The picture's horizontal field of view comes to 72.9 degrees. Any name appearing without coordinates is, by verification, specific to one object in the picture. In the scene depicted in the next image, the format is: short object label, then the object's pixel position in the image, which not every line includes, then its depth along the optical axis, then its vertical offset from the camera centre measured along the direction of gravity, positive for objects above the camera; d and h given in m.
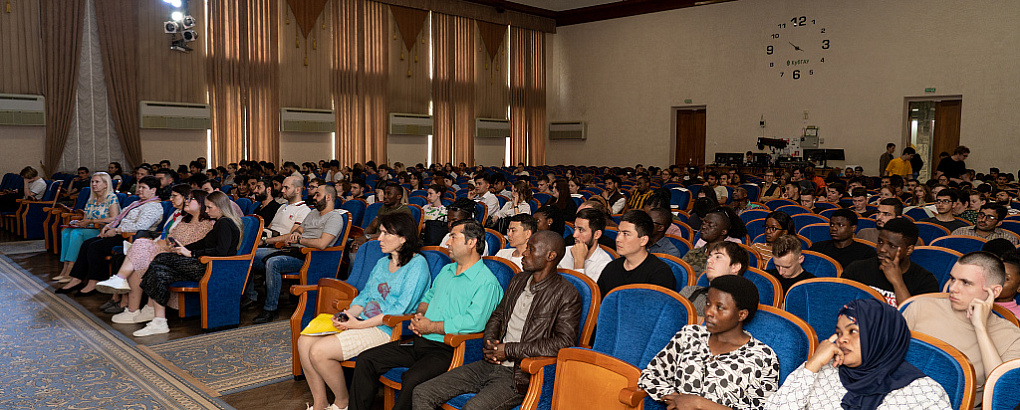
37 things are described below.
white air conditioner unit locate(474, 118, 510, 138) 20.99 +0.70
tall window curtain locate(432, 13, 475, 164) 20.00 +1.82
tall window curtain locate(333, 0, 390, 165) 17.89 +1.87
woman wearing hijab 2.13 -0.67
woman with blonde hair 7.36 -0.75
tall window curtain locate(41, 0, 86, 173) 13.48 +1.61
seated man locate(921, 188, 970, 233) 6.30 -0.54
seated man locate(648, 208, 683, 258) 4.79 -0.57
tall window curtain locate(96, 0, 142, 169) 14.20 +1.75
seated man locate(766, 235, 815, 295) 3.71 -0.57
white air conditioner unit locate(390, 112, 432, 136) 18.98 +0.71
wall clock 17.09 +2.68
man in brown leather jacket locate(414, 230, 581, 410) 3.14 -0.86
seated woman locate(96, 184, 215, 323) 5.76 -0.88
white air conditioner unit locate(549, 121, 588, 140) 22.16 +0.68
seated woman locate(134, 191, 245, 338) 5.51 -0.89
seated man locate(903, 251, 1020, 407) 2.67 -0.66
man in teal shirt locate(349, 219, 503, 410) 3.52 -0.87
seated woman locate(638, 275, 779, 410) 2.54 -0.79
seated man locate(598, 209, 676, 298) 3.56 -0.59
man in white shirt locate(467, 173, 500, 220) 8.44 -0.55
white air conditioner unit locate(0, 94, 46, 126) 13.03 +0.70
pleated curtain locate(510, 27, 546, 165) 21.95 +1.80
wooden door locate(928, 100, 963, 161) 15.77 +0.67
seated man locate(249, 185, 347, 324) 6.01 -0.81
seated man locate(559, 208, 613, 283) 4.27 -0.60
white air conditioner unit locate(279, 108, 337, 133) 16.84 +0.71
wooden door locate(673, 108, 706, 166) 19.95 +0.46
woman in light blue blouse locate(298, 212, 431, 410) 3.76 -0.90
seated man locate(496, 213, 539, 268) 4.16 -0.48
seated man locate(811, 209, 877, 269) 4.66 -0.62
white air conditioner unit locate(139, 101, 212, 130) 14.72 +0.70
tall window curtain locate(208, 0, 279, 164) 15.73 +1.61
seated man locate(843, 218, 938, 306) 3.63 -0.63
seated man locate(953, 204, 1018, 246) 5.54 -0.56
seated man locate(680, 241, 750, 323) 3.32 -0.52
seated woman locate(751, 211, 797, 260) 5.11 -0.54
